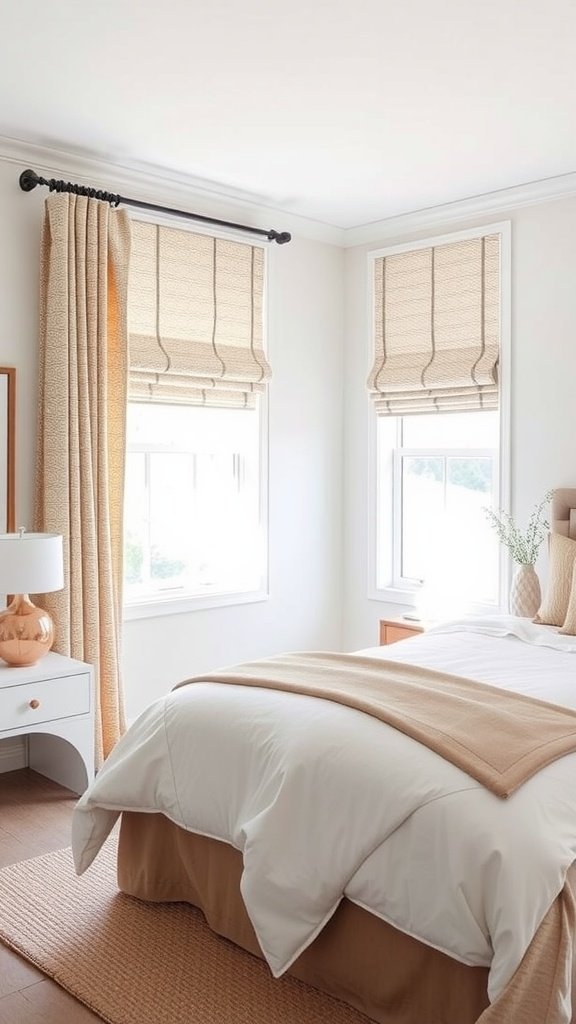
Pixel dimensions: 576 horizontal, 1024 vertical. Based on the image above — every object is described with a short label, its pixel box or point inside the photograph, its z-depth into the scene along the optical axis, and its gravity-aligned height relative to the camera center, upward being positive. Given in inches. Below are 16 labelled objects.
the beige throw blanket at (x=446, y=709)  83.0 -23.8
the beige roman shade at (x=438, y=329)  177.9 +31.6
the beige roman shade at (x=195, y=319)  166.2 +31.5
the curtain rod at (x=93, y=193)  146.6 +48.7
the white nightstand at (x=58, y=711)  133.1 -34.2
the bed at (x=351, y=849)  73.5 -34.0
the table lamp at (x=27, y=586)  132.2 -15.2
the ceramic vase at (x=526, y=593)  163.0 -20.0
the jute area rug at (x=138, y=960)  87.2 -50.2
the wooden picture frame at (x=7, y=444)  148.0 +6.4
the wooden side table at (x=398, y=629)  175.2 -28.5
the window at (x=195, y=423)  168.4 +12.0
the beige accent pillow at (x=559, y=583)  148.9 -16.7
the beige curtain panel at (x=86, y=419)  148.1 +10.7
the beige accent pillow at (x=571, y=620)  140.8 -21.5
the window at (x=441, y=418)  177.9 +13.7
